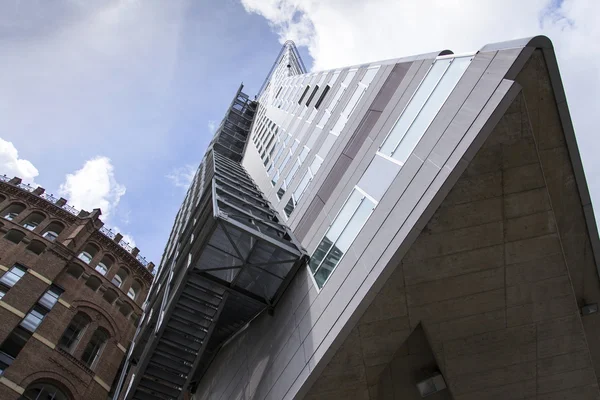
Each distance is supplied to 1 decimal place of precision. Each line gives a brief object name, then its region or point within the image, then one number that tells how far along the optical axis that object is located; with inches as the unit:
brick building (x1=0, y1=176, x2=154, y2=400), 959.6
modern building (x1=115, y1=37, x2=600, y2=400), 313.0
